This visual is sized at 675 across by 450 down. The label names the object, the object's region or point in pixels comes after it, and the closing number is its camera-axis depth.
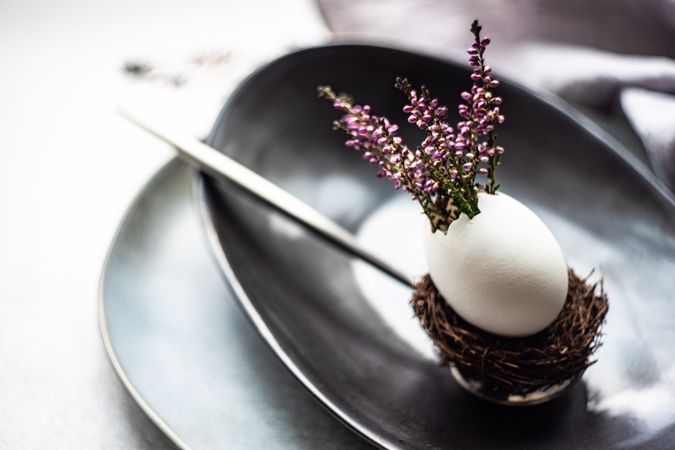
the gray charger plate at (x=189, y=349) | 0.65
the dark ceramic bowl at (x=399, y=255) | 0.63
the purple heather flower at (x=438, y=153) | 0.55
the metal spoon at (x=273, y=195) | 0.74
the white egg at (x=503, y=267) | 0.57
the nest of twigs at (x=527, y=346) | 0.60
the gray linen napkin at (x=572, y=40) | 0.88
